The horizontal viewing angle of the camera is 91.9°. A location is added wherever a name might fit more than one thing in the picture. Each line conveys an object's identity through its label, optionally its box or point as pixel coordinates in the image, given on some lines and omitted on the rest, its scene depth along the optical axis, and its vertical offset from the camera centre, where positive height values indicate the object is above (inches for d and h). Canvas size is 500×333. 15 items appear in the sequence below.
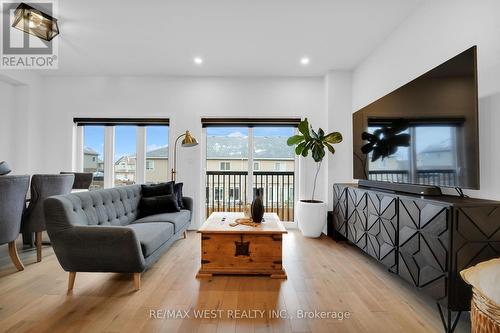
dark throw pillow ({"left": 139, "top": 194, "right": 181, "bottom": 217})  128.6 -19.5
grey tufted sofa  77.0 -24.0
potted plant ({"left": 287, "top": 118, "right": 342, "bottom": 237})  147.5 +9.2
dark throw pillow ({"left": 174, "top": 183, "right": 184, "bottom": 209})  142.3 -14.3
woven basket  44.6 -28.2
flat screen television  67.3 +13.5
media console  60.9 -20.0
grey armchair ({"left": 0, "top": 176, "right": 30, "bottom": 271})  88.5 -15.0
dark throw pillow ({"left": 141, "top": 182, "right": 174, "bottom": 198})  136.4 -12.1
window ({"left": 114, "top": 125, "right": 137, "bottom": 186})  174.6 +10.6
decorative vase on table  104.9 -18.3
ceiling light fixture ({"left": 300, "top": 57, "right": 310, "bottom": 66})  142.4 +65.1
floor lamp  145.0 +16.6
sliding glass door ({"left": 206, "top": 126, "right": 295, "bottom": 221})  175.3 +3.6
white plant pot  147.1 -29.5
